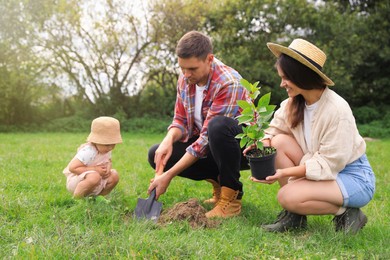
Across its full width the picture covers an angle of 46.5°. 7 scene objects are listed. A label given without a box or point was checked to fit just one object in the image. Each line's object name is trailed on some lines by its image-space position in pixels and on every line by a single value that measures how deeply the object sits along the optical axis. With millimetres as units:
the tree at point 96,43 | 13891
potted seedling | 3043
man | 3639
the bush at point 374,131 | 12062
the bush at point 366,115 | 13820
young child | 3809
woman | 3068
